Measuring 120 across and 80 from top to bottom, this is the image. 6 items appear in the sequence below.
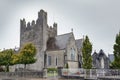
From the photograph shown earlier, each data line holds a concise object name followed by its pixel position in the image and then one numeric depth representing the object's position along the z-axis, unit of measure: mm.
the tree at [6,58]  25810
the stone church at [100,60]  31599
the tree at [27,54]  23632
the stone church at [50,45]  25304
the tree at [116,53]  17413
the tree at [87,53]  19595
